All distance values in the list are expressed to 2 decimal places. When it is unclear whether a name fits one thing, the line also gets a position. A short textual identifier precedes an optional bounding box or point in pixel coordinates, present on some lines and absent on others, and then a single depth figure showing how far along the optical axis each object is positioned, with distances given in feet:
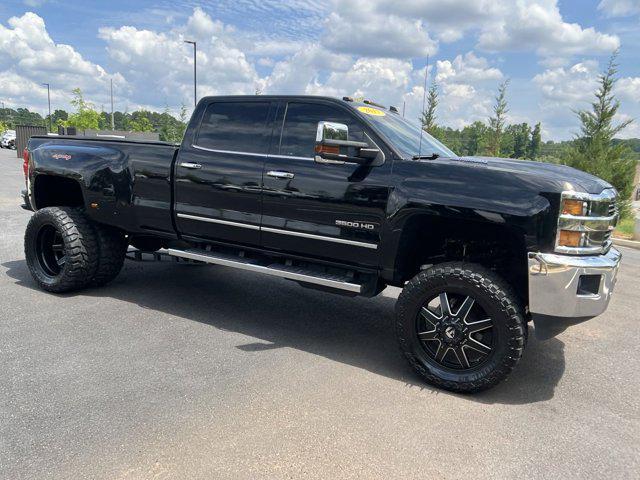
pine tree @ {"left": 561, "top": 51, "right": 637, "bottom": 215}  50.34
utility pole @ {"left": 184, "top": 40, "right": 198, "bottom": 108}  85.05
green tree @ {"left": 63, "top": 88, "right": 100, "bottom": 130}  128.36
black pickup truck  10.77
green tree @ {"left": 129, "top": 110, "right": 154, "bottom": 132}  152.66
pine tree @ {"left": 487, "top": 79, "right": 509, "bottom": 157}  71.61
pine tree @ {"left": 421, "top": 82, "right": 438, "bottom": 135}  70.44
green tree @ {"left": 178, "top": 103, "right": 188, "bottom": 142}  120.47
